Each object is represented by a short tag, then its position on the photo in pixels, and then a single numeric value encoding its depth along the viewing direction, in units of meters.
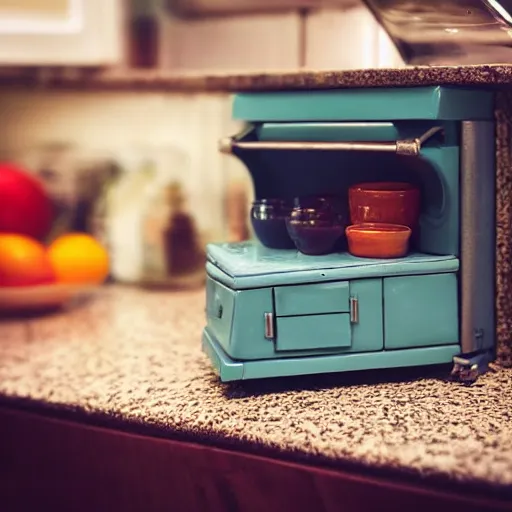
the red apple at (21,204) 1.42
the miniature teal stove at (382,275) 0.84
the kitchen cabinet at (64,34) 1.36
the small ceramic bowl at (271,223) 0.95
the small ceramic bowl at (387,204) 0.89
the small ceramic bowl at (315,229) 0.89
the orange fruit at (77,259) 1.34
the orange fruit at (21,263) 1.26
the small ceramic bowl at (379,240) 0.87
